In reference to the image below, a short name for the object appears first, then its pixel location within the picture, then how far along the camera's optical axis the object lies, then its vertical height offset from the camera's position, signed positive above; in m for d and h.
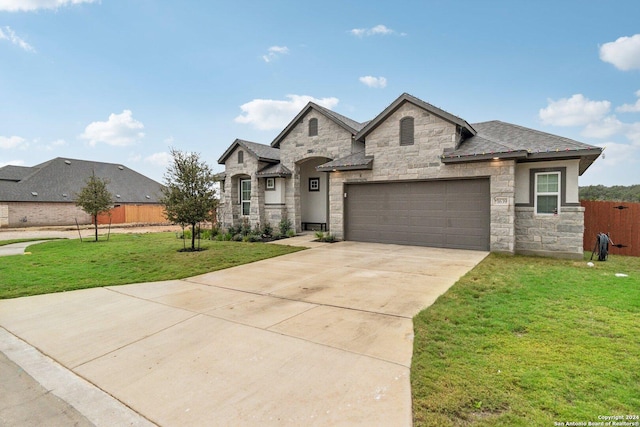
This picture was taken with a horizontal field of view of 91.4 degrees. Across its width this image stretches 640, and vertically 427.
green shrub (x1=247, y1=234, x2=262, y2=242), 14.86 -1.57
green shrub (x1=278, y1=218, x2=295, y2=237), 16.02 -1.13
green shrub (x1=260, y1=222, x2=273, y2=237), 16.33 -1.36
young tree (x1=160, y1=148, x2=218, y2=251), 12.04 +0.61
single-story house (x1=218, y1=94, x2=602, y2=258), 9.62 +0.91
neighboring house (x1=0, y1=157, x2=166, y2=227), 29.00 +1.57
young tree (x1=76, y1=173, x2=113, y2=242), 16.06 +0.43
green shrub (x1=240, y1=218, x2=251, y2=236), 16.48 -1.23
